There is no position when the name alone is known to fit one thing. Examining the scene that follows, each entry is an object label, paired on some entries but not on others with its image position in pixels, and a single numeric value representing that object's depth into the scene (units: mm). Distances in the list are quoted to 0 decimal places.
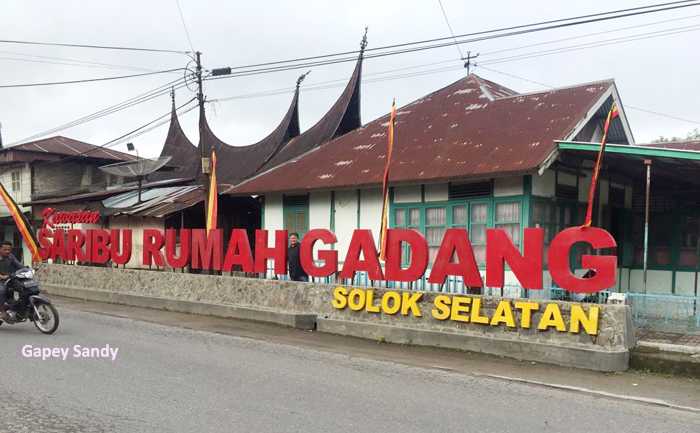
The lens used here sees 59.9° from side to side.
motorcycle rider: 10062
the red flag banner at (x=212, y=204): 15258
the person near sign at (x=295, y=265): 12742
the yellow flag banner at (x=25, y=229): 19156
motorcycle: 9938
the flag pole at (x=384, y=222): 10969
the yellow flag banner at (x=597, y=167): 8867
